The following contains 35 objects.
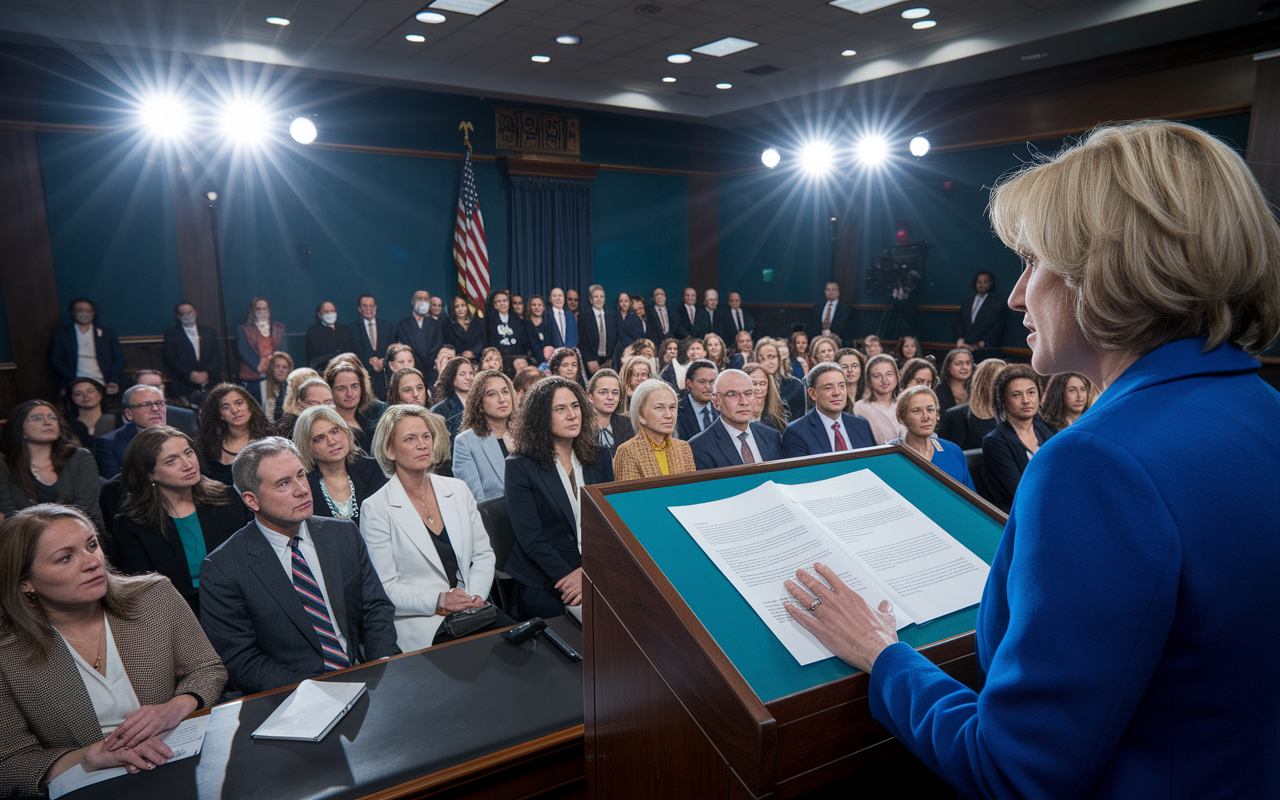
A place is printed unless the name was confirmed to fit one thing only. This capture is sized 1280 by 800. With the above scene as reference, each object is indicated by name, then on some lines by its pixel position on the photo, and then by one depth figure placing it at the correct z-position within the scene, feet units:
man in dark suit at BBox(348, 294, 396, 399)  26.20
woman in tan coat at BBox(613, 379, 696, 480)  11.21
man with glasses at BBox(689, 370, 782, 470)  11.99
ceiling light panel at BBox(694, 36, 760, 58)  23.63
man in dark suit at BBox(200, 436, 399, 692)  6.85
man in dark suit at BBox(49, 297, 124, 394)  22.36
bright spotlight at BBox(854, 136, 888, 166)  31.40
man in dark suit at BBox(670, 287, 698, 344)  32.30
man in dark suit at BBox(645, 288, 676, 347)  31.99
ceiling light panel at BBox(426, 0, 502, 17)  19.92
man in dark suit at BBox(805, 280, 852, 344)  32.22
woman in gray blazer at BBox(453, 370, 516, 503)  12.77
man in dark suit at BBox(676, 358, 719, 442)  15.46
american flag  29.32
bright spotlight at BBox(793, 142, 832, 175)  33.35
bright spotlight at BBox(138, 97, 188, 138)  23.95
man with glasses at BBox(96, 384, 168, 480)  13.41
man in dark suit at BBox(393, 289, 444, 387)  25.92
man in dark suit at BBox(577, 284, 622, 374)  29.60
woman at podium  1.97
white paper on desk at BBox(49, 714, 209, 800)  4.81
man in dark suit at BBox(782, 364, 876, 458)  13.03
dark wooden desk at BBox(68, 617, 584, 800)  4.58
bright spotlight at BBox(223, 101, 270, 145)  24.66
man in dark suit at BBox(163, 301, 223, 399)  23.43
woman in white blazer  8.46
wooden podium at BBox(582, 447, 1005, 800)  2.63
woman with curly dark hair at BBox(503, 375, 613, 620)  9.43
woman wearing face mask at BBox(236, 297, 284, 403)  24.91
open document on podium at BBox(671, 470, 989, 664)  3.09
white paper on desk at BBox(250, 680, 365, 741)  5.02
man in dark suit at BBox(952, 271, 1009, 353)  27.27
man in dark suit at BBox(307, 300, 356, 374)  25.55
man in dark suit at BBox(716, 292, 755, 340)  33.55
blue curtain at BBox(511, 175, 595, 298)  31.48
